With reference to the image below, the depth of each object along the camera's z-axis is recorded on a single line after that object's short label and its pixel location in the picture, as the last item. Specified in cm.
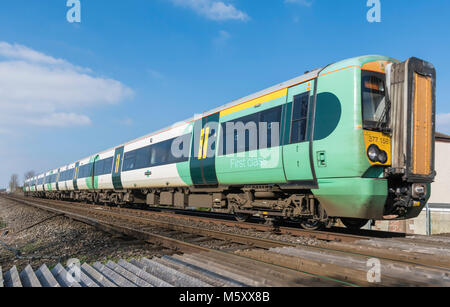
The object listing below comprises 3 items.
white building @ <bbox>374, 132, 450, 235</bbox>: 1305
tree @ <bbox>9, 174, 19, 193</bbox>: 13950
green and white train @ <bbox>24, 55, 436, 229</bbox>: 575
